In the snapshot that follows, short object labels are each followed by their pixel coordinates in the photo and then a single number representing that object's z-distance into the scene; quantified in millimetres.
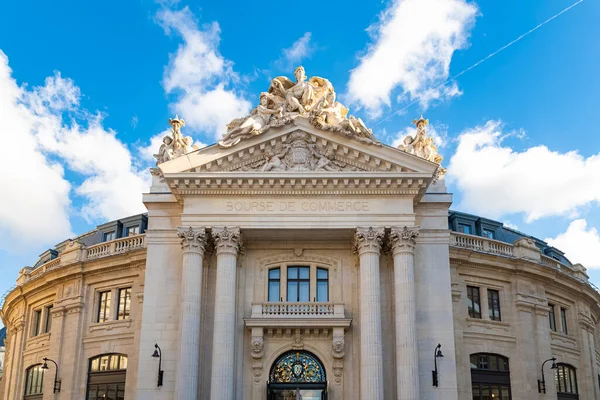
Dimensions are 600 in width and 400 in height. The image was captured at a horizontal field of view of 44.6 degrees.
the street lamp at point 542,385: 44688
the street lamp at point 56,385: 45969
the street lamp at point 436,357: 35500
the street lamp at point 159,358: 35719
